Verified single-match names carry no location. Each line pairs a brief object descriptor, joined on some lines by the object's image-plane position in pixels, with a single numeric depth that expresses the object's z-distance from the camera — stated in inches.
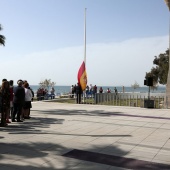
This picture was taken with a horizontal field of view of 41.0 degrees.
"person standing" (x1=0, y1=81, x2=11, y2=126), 323.3
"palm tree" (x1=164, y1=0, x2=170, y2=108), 625.9
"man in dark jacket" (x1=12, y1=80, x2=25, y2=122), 358.4
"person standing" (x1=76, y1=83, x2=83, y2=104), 726.1
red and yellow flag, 737.5
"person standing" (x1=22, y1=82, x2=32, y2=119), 388.2
